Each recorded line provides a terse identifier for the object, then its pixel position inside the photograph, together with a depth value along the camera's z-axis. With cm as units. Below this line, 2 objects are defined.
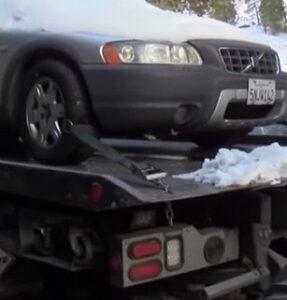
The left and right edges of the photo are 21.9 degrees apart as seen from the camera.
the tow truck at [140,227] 377
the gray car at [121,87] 421
